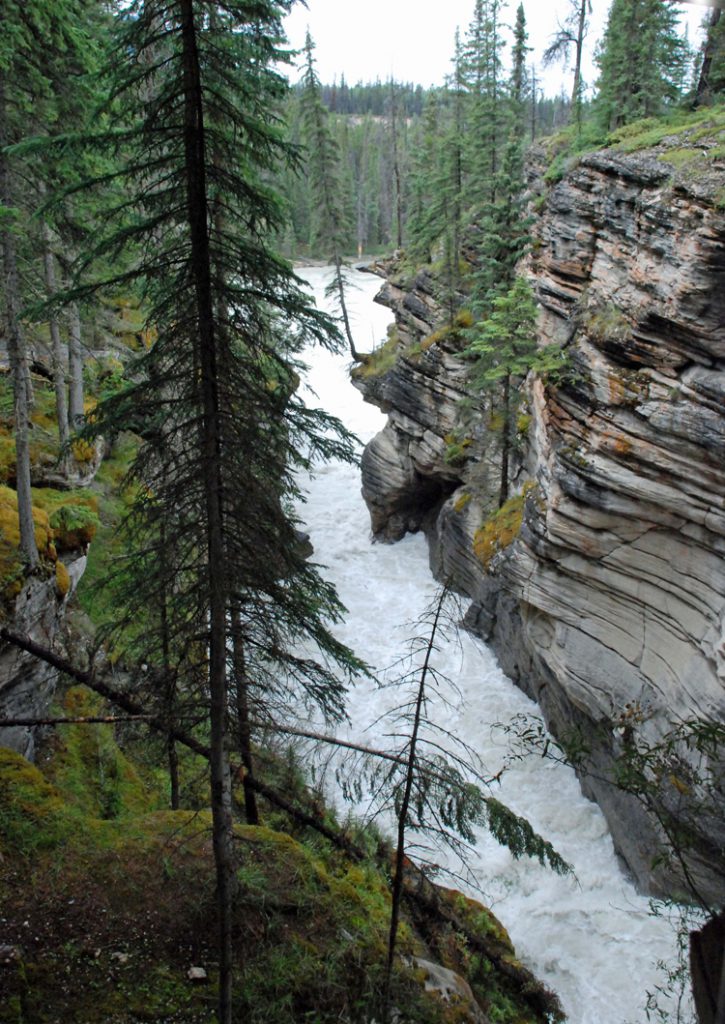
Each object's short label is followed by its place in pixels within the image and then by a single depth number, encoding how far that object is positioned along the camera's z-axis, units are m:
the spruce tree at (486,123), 25.89
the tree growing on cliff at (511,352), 15.72
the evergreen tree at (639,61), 23.81
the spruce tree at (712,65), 16.69
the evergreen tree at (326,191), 35.06
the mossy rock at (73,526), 13.11
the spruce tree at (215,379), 5.68
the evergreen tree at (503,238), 18.48
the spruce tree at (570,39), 22.25
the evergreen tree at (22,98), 11.03
